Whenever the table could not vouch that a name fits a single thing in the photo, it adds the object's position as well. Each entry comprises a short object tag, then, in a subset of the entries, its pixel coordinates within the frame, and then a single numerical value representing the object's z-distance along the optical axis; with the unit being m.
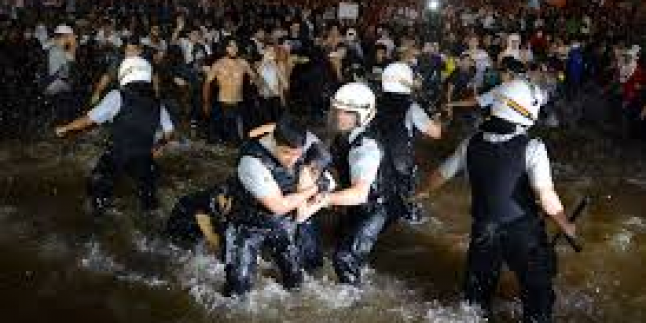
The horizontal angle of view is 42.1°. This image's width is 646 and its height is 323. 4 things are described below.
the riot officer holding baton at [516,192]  5.12
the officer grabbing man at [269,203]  5.50
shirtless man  10.88
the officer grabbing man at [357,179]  5.73
